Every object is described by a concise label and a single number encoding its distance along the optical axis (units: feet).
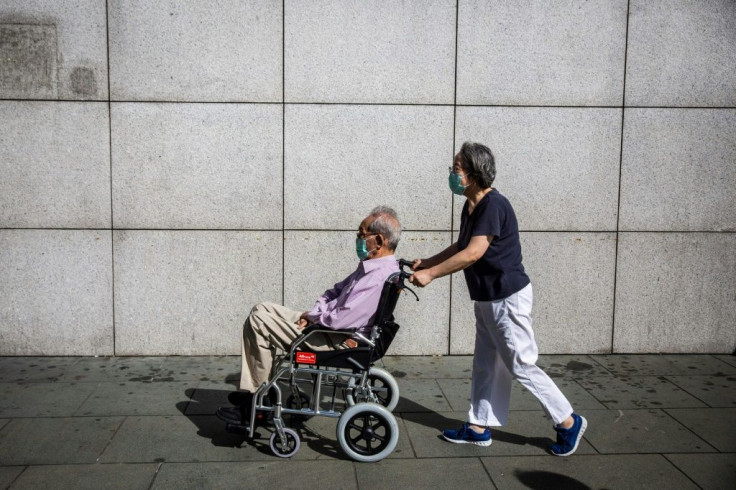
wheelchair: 13.19
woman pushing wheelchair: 13.30
